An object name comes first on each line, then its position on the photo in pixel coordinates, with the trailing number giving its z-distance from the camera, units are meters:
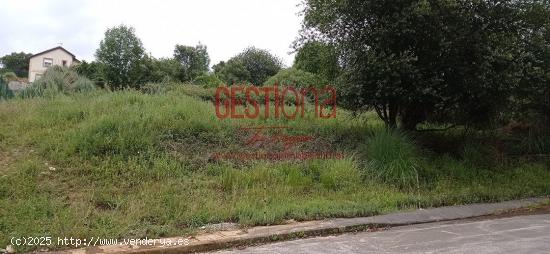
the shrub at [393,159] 9.08
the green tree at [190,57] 47.14
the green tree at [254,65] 37.41
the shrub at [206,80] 21.13
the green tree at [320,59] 10.88
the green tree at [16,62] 69.12
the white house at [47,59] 61.03
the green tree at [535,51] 10.00
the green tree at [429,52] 9.13
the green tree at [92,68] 34.80
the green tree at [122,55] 35.97
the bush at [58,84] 12.29
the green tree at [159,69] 36.19
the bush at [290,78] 16.75
